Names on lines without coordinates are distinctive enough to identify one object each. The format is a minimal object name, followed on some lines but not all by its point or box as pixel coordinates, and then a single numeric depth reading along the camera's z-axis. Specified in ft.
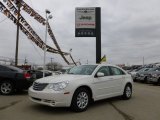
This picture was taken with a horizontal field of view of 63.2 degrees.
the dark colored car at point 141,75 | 39.60
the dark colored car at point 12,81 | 19.58
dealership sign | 40.45
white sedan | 12.54
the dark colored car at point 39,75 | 21.56
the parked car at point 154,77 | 34.38
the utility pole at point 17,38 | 43.02
